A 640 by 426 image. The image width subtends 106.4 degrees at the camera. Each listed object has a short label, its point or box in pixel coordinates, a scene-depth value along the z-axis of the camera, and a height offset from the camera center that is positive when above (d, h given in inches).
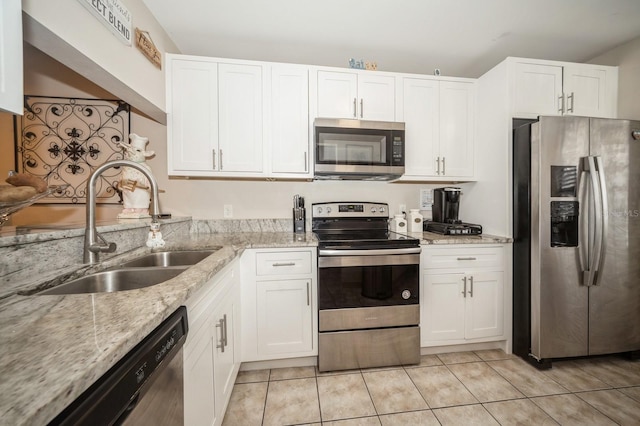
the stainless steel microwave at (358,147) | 75.9 +19.7
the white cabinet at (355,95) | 80.0 +38.6
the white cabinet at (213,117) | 74.9 +29.5
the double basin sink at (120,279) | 35.6 -11.5
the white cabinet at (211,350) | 34.9 -25.1
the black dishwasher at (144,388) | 15.8 -14.5
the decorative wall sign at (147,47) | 62.0 +44.2
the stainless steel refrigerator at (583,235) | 67.4 -7.8
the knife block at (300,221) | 85.3 -4.4
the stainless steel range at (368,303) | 67.3 -26.9
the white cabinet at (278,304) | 66.8 -26.8
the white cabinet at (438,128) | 84.5 +29.0
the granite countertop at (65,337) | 13.1 -10.3
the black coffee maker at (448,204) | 88.8 +1.7
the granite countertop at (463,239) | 73.5 -9.7
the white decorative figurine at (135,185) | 66.8 +6.8
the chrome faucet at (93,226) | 41.1 -2.8
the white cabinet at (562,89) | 77.2 +39.5
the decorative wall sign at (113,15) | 47.8 +41.9
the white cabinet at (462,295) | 73.9 -27.0
